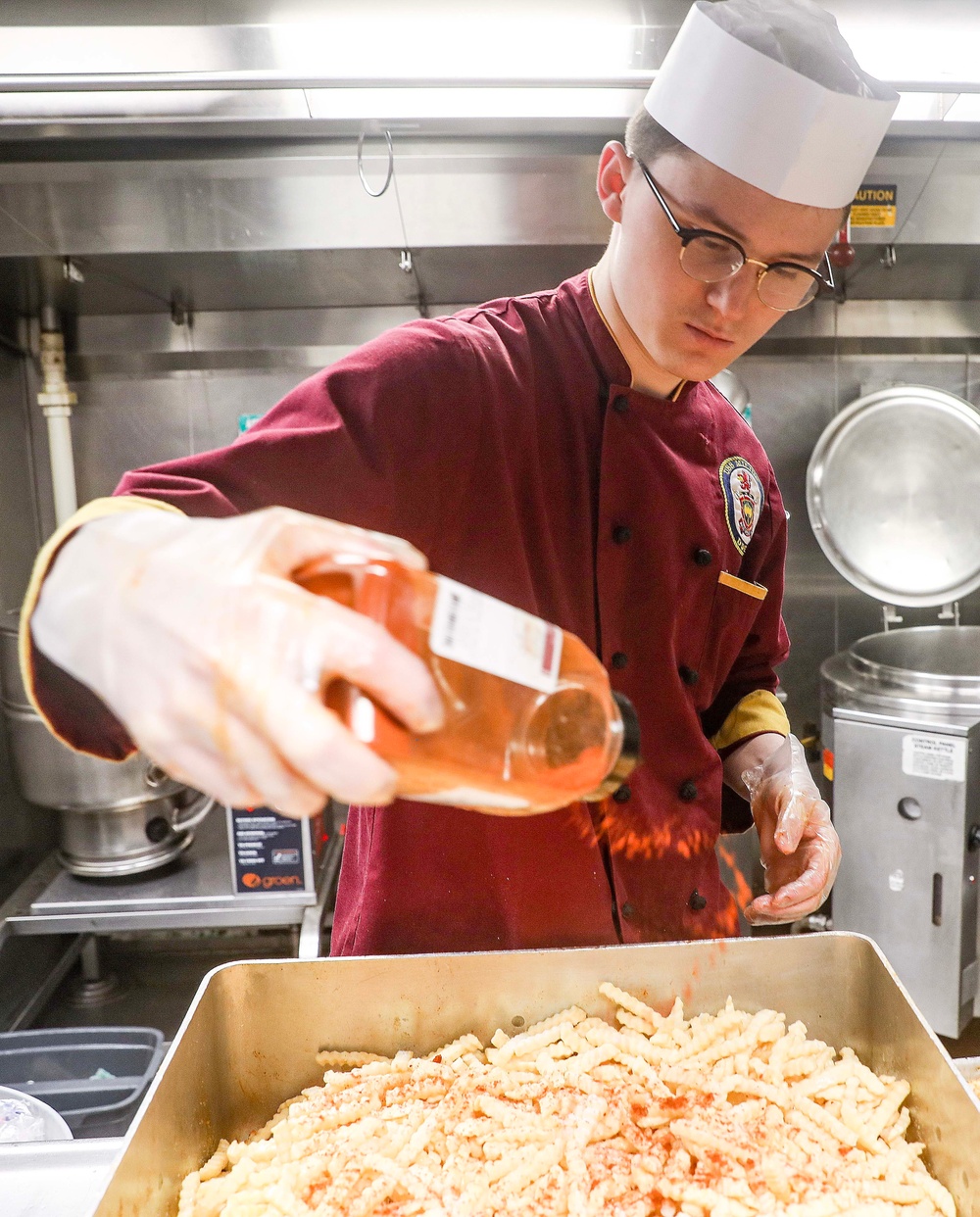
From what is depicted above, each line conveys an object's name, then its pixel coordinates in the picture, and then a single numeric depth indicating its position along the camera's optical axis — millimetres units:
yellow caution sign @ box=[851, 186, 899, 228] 2701
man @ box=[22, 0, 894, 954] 1159
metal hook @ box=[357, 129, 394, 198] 2330
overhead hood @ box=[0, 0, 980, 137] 1895
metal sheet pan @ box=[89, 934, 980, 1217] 1201
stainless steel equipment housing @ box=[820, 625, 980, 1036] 2689
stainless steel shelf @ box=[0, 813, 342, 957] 2801
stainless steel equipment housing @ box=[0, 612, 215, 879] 2721
